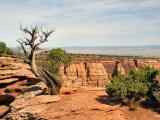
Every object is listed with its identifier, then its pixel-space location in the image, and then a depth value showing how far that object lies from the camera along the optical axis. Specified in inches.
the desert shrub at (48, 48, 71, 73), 1635.6
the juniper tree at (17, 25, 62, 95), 638.7
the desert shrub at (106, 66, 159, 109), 554.5
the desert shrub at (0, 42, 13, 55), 1249.2
